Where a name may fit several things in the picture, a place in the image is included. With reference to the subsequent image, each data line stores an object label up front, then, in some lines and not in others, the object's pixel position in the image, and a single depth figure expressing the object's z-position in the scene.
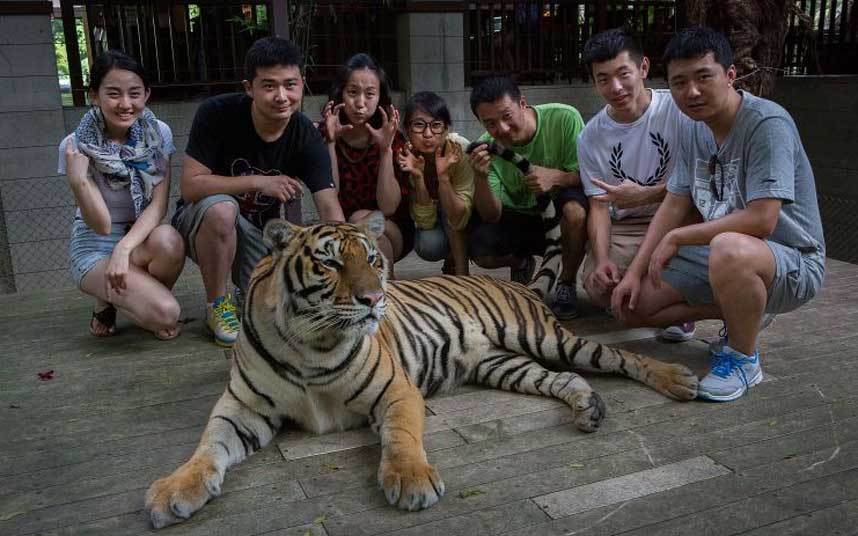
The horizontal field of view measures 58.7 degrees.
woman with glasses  3.95
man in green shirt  3.81
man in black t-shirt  3.58
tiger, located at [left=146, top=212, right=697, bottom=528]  2.29
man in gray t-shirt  2.79
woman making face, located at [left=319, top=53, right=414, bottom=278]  3.92
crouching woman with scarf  3.61
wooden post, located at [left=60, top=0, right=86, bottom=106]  5.75
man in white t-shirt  3.51
